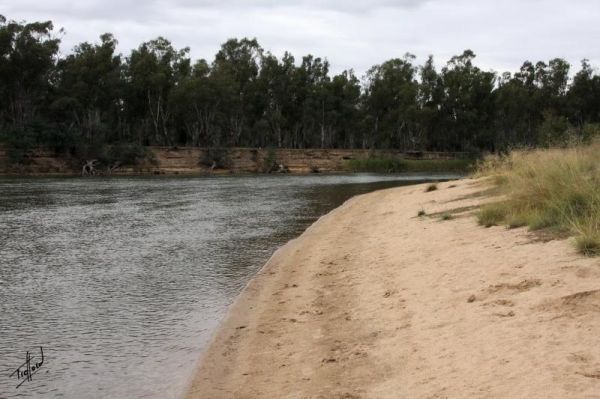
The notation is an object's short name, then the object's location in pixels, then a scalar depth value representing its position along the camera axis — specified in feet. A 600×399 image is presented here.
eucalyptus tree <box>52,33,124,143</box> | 262.67
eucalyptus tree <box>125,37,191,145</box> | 269.64
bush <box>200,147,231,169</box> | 258.37
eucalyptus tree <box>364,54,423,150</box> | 328.90
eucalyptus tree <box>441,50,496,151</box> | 323.37
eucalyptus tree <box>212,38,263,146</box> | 291.58
